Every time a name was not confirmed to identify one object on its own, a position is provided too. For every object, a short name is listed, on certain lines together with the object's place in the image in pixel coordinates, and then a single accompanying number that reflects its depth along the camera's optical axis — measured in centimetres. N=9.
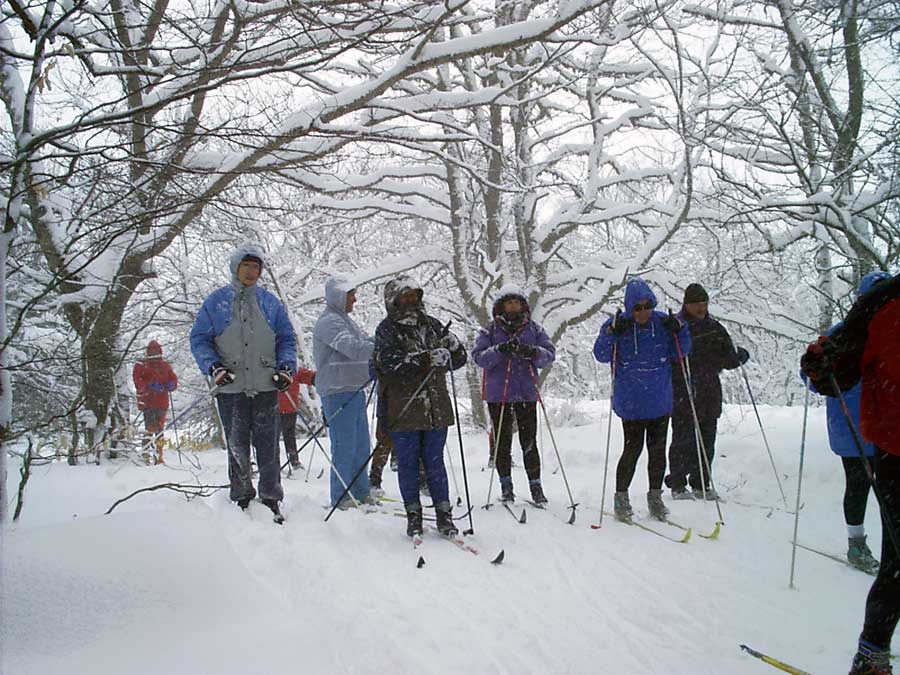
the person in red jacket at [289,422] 800
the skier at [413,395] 438
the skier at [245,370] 465
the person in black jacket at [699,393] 589
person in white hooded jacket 529
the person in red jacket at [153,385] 966
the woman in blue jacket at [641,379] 498
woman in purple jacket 548
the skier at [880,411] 236
